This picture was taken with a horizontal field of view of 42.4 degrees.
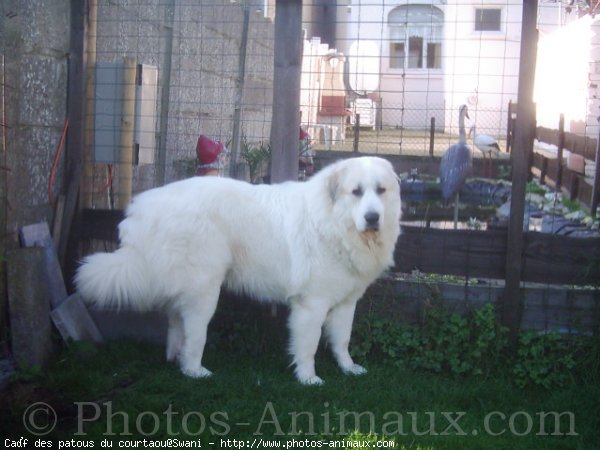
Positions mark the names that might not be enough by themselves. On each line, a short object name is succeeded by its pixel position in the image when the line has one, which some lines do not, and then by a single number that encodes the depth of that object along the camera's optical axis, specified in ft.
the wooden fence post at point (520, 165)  16.39
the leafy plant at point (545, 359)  16.14
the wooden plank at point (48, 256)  16.39
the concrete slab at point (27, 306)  15.17
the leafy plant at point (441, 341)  16.67
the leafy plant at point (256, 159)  24.57
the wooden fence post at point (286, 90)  17.24
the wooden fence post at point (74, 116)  17.83
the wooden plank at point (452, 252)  17.25
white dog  15.52
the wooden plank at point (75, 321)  16.29
